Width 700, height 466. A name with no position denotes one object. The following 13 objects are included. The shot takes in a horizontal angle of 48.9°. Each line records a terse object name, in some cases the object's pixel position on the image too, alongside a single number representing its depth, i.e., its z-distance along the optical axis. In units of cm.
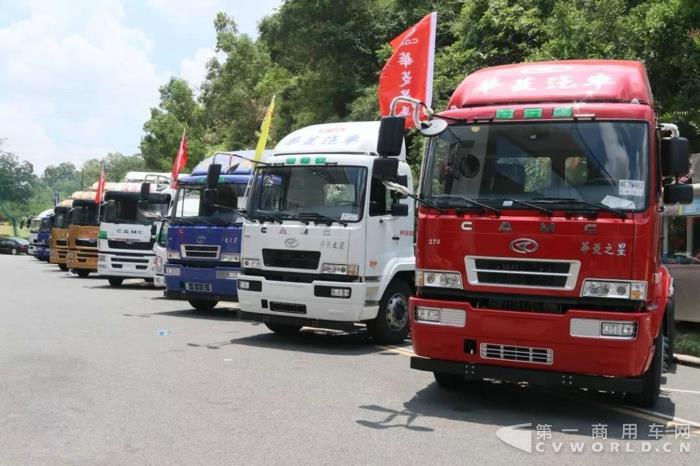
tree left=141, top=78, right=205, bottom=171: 5053
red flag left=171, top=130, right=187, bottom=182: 2110
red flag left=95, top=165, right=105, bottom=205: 2630
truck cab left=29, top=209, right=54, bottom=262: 3962
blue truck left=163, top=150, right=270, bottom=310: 1342
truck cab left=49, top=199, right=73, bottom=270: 2958
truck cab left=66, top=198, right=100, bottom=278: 2434
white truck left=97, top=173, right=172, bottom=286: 2061
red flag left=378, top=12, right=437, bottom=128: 1309
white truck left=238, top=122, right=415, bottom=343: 1010
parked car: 5816
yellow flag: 1343
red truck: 629
